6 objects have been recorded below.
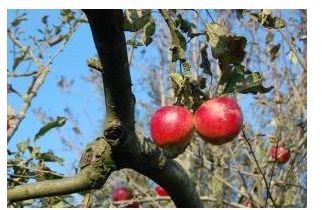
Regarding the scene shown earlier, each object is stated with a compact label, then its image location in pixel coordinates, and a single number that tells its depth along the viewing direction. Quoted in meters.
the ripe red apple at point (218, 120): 0.75
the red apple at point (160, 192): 2.50
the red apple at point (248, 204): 2.53
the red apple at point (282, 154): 2.25
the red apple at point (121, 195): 2.35
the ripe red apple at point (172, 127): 0.76
